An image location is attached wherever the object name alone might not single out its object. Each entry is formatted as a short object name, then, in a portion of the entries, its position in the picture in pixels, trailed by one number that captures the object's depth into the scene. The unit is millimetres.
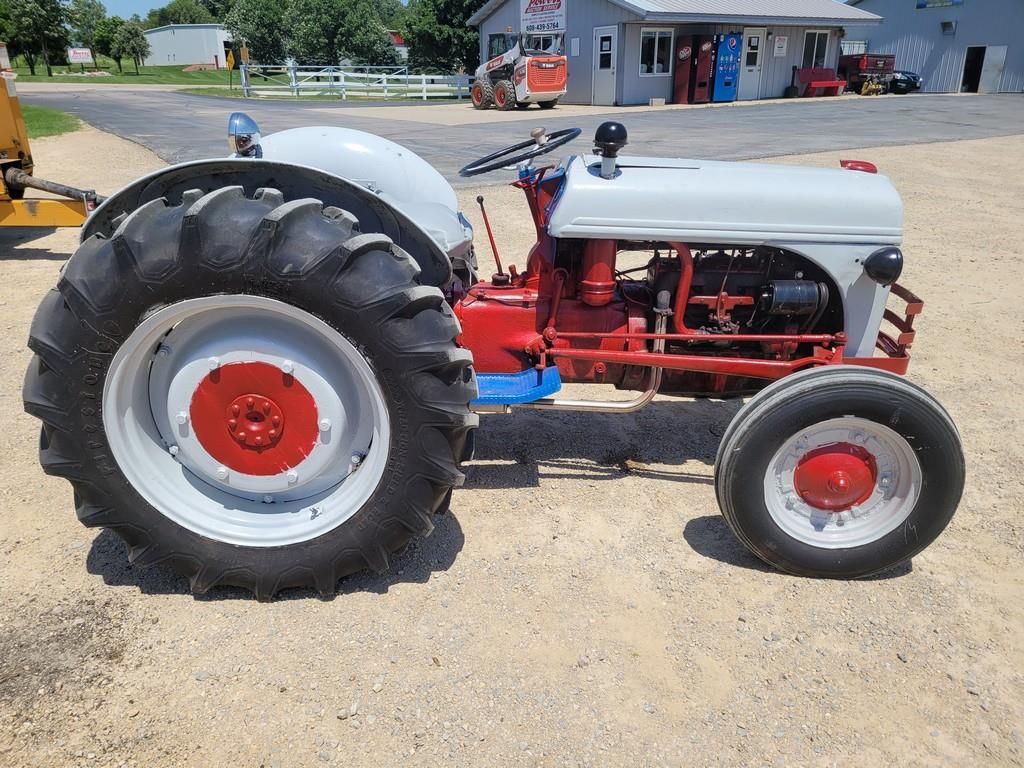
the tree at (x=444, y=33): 35531
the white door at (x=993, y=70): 30328
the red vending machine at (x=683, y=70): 24828
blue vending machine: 25203
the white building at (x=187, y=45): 63750
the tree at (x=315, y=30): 43062
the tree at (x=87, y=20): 67375
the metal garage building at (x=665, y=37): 24453
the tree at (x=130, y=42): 59625
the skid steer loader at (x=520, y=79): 22531
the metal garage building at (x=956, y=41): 30062
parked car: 29672
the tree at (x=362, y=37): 43062
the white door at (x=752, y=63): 26203
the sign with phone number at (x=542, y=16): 27172
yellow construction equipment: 6906
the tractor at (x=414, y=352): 2277
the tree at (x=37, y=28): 47781
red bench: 27516
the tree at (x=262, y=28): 44969
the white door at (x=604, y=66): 24953
